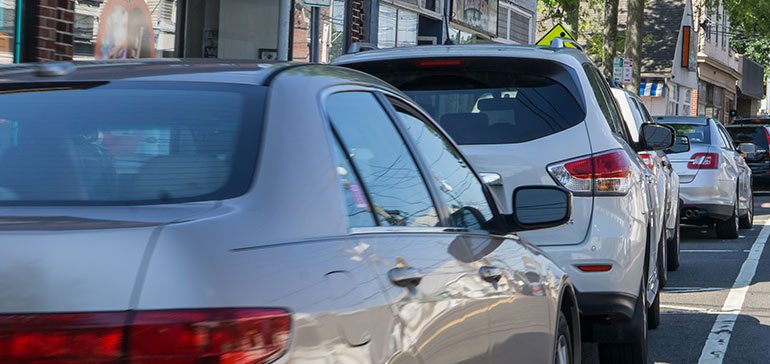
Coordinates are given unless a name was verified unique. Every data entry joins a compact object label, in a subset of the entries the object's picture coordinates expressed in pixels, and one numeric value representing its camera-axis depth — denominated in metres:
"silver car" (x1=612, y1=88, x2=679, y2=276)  9.74
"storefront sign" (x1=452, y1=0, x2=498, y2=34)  24.16
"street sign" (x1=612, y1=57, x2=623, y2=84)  26.47
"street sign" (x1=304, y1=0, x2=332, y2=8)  10.57
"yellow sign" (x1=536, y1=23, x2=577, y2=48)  19.95
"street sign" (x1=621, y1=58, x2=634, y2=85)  26.22
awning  49.59
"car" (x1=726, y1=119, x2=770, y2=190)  27.39
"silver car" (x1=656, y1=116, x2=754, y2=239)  15.71
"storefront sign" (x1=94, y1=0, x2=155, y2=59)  12.73
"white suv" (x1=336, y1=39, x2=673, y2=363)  6.42
